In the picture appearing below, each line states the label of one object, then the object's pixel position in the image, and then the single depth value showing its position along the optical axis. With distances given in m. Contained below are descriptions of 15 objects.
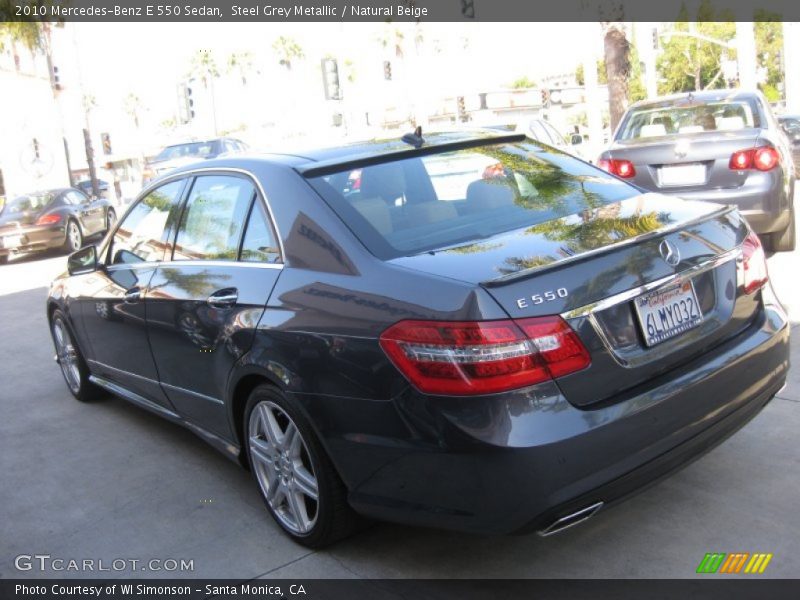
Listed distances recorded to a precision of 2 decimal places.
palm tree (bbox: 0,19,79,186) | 37.34
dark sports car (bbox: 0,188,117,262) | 17.25
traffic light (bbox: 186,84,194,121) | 26.42
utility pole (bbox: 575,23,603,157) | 29.20
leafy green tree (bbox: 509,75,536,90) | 99.56
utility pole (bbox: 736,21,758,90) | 27.98
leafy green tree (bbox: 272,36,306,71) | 82.50
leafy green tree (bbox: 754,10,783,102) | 72.88
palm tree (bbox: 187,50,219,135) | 84.69
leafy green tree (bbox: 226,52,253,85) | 87.31
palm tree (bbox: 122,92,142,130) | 116.44
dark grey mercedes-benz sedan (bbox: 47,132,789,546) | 2.86
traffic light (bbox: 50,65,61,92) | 36.97
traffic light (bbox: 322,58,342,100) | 21.91
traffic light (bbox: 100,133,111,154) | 36.97
